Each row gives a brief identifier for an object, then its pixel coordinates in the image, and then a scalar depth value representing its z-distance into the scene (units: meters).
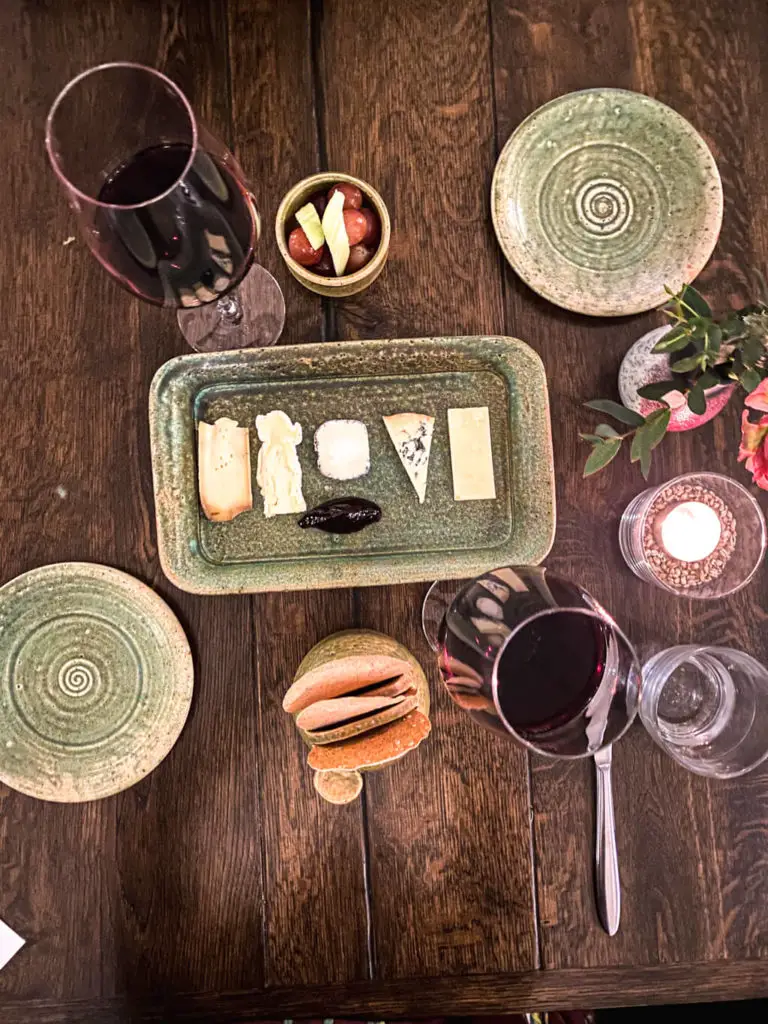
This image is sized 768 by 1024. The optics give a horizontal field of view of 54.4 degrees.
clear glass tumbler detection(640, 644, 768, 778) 0.83
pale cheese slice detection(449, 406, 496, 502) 0.86
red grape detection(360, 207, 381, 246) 0.81
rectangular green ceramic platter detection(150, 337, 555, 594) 0.84
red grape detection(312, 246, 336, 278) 0.81
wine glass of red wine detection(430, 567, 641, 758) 0.63
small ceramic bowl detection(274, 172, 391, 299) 0.80
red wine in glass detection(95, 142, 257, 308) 0.62
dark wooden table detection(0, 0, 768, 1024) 0.86
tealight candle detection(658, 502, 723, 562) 0.83
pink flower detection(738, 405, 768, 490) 0.61
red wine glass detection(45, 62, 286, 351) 0.62
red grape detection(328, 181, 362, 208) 0.80
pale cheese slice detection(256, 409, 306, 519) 0.86
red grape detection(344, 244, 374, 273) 0.81
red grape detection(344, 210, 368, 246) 0.80
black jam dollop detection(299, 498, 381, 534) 0.86
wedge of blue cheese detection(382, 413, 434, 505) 0.87
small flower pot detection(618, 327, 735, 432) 0.80
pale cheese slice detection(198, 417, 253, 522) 0.85
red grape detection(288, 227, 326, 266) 0.81
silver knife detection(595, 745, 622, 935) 0.84
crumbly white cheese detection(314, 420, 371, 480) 0.87
